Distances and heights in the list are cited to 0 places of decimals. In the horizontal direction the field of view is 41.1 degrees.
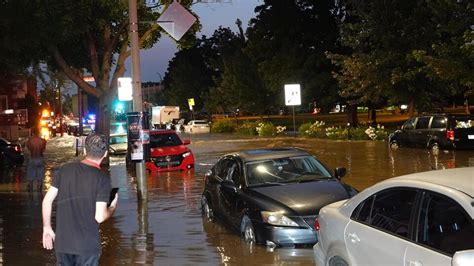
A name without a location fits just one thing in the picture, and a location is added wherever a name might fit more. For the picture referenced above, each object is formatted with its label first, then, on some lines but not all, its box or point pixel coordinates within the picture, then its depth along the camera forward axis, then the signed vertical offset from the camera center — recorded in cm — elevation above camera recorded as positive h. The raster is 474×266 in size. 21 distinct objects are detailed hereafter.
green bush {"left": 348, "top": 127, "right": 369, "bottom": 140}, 3394 -128
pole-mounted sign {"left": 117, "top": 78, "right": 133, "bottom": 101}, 1561 +72
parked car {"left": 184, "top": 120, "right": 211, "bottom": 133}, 6284 -113
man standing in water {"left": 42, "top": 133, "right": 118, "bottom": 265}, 516 -72
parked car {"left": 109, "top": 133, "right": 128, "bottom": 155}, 3367 -139
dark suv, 2336 -92
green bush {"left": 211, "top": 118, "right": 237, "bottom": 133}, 5744 -104
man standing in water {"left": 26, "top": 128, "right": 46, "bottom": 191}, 1655 -98
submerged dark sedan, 876 -121
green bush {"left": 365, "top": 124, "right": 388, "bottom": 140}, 3250 -121
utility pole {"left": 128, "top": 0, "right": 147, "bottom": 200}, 1429 +123
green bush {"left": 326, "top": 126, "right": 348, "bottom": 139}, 3494 -123
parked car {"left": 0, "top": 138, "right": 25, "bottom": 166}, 2756 -141
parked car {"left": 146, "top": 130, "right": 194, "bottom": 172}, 2184 -128
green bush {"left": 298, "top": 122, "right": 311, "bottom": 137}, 3881 -112
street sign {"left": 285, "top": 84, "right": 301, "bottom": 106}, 3374 +94
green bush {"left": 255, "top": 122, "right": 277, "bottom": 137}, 4500 -120
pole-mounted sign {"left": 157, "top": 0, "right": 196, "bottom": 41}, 1545 +235
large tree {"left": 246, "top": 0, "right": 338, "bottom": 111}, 4541 +499
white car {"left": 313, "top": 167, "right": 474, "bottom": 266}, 430 -89
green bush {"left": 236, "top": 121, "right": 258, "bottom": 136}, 4861 -117
